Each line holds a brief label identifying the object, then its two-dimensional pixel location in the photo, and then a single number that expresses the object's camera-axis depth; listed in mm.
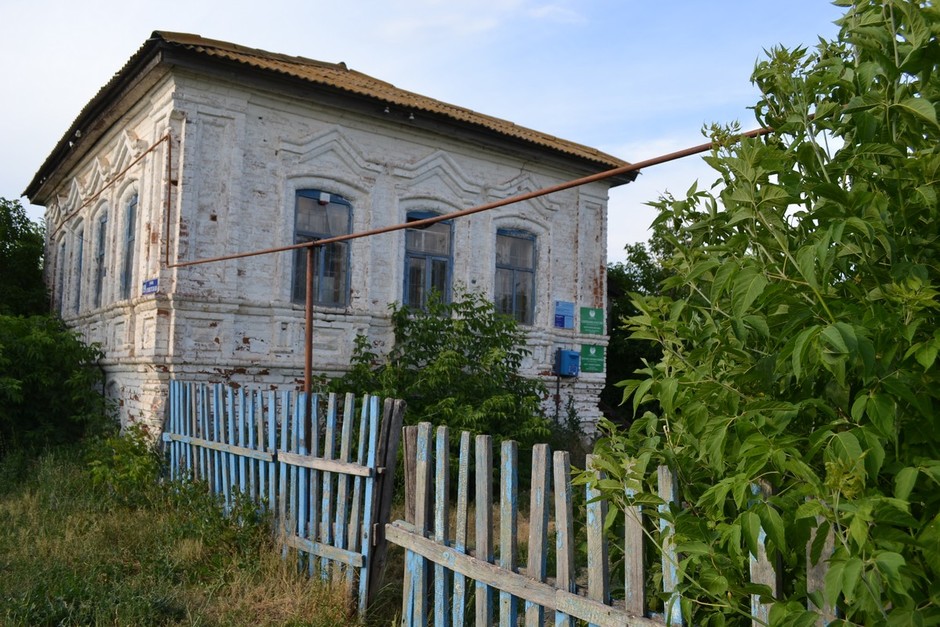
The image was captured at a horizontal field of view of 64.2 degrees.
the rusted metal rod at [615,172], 3737
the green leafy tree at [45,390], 9789
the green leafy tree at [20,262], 15344
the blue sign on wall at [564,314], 12312
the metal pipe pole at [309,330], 6875
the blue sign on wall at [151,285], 8930
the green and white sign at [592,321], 12703
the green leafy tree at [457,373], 9023
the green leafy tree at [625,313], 15859
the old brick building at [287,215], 9094
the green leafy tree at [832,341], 1639
